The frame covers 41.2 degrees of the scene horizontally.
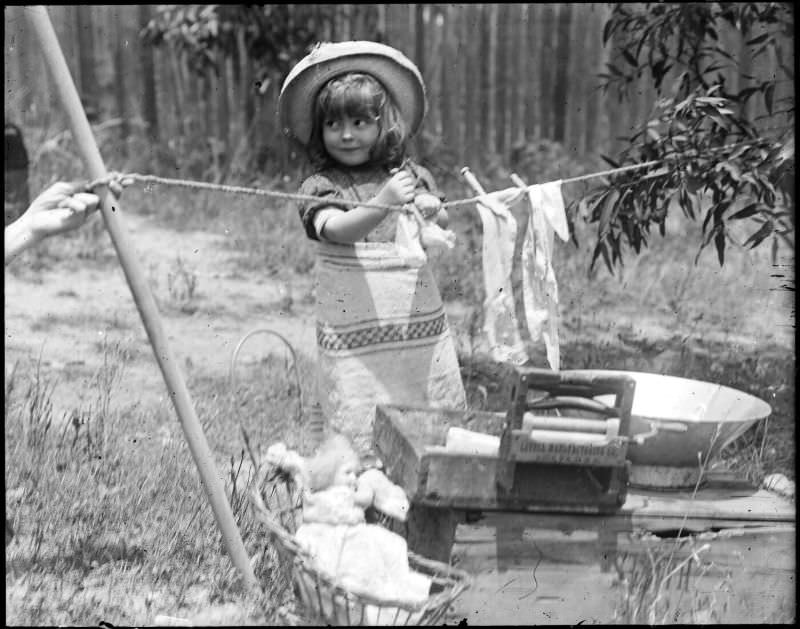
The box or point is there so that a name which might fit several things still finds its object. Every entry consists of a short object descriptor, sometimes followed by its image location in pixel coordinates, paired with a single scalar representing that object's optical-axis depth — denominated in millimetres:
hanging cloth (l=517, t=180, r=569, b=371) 2492
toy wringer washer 2064
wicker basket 1942
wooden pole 1942
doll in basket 2035
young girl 2652
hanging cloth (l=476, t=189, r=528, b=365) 2471
